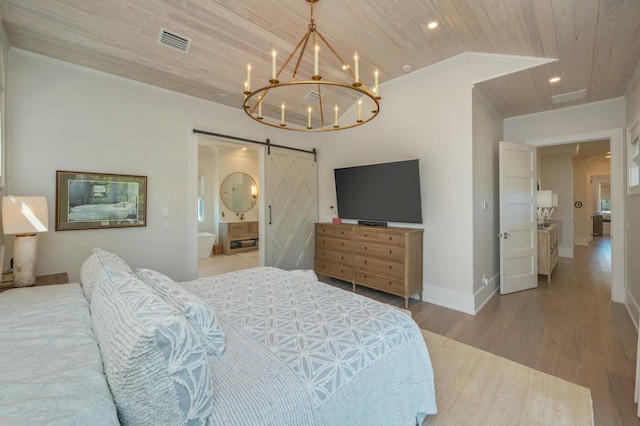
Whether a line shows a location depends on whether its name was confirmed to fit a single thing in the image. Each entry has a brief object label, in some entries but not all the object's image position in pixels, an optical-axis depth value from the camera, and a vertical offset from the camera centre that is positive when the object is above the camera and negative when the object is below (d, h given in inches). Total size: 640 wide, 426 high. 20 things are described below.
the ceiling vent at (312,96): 160.6 +68.6
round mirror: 295.1 +22.3
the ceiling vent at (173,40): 105.1 +67.6
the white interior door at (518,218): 160.2 -4.3
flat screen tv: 149.4 +11.7
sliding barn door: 182.4 +3.0
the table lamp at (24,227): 82.3 -4.2
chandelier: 133.3 +68.9
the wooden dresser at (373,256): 143.3 -25.6
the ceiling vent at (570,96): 139.7 +59.7
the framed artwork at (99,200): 115.0 +5.6
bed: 33.2 -24.5
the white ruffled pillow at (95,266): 66.4 -13.4
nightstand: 85.3 -22.8
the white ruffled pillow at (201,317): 50.9 -19.7
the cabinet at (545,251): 184.5 -27.5
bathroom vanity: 284.5 -25.5
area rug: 69.0 -51.4
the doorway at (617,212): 143.3 -0.9
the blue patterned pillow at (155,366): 33.1 -19.3
